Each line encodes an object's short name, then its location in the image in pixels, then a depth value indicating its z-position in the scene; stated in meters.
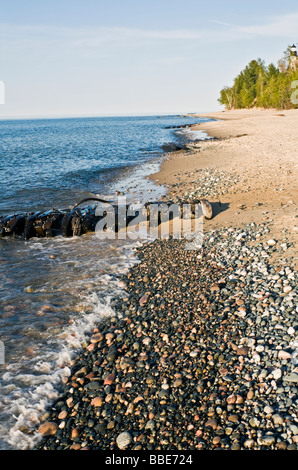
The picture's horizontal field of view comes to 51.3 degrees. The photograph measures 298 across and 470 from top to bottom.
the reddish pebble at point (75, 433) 3.89
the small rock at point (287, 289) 5.91
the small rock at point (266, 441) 3.36
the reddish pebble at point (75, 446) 3.76
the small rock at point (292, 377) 4.00
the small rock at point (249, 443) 3.40
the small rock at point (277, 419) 3.53
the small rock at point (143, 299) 6.62
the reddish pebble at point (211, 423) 3.71
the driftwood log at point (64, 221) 11.73
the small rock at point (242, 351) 4.71
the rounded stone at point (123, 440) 3.69
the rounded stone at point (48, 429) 4.00
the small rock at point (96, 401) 4.31
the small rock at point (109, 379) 4.65
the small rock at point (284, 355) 4.40
